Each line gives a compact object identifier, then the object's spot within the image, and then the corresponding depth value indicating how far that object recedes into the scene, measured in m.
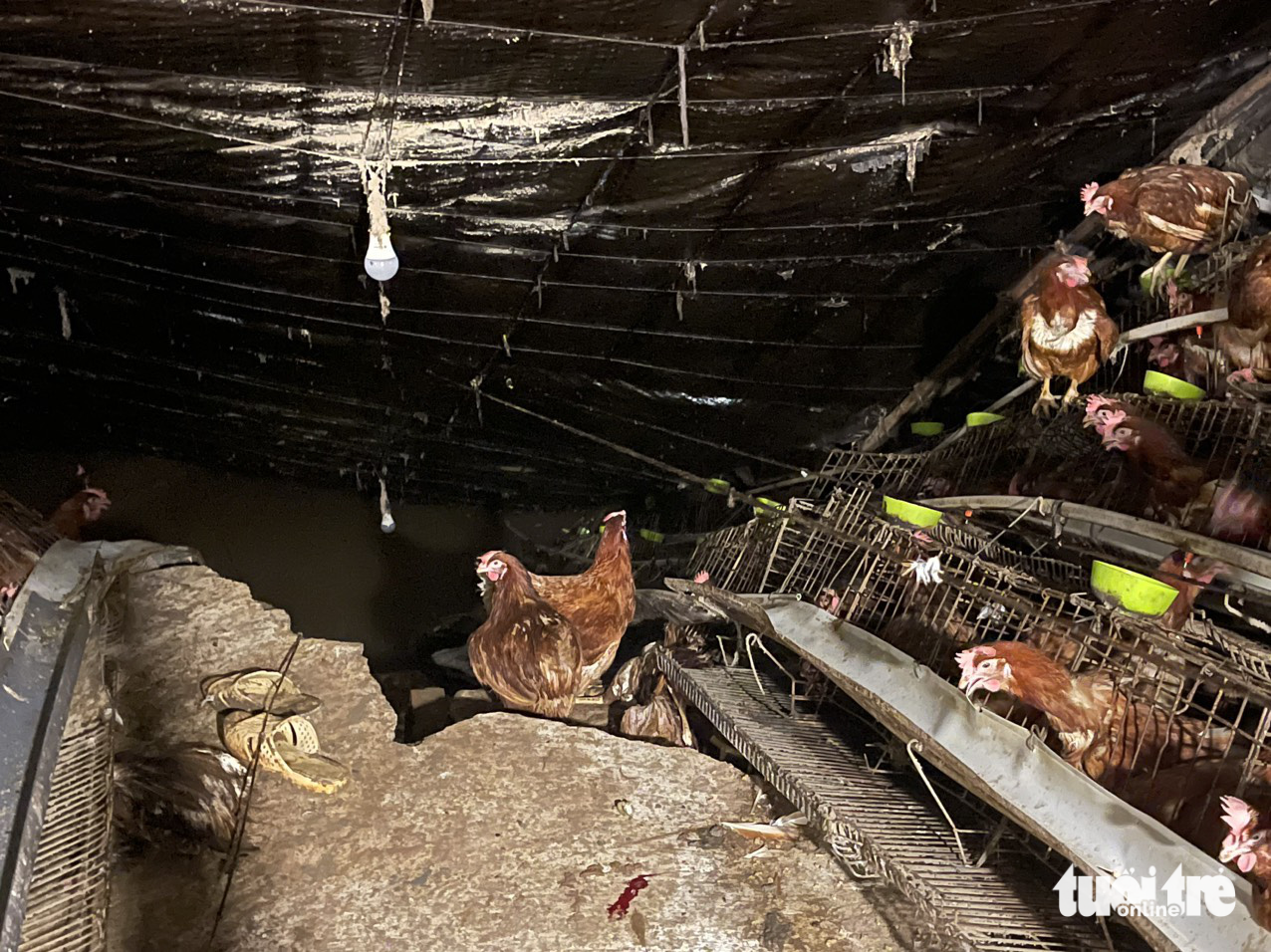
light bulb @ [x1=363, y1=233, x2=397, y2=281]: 2.16
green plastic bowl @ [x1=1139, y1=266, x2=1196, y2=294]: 2.78
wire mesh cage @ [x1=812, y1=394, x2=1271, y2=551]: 2.39
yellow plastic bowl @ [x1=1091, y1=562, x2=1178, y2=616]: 1.76
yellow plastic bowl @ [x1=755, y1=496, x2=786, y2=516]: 3.25
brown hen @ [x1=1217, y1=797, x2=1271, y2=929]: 1.23
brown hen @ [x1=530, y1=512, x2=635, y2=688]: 3.04
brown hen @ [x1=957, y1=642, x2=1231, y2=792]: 1.85
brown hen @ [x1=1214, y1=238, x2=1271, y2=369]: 2.20
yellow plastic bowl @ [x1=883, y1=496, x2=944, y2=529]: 2.46
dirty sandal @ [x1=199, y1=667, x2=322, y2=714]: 2.50
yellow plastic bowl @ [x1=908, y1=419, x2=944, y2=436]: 3.65
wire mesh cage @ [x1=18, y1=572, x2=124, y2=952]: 1.58
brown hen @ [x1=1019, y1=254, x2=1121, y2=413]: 2.76
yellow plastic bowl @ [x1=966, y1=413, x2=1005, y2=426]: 3.20
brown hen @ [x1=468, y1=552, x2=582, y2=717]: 2.82
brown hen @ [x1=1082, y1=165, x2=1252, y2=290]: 2.56
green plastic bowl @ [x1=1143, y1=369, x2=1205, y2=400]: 2.61
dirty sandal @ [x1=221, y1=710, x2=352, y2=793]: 2.31
